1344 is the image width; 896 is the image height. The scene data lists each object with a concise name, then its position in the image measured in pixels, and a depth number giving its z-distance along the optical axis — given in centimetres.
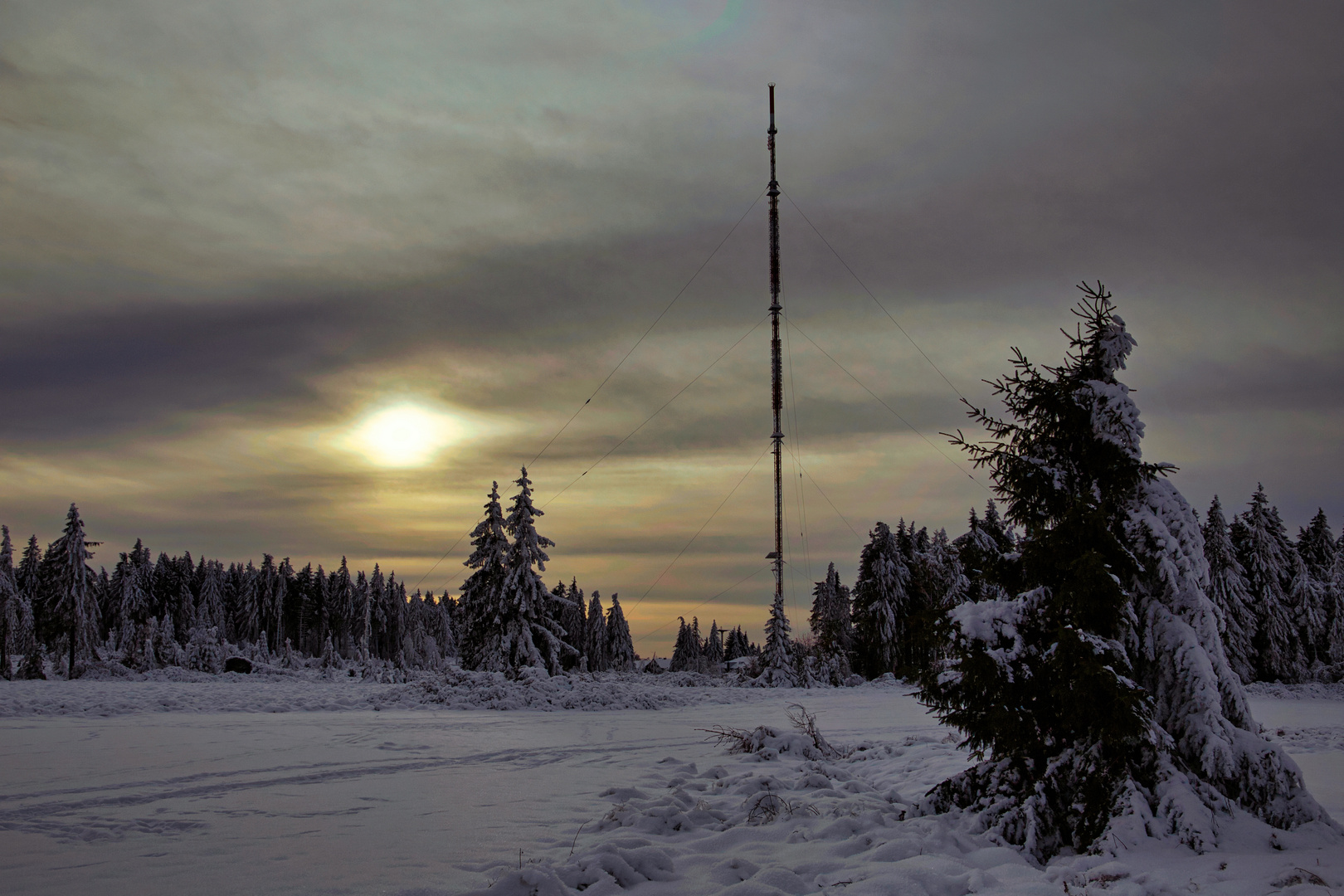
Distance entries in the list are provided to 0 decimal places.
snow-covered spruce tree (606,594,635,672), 9362
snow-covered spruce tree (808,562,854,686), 4369
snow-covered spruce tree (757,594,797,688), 3941
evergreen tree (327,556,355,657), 10575
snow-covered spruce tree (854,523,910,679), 5725
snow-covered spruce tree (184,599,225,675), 5509
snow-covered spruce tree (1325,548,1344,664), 4638
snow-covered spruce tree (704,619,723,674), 11985
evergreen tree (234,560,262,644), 9612
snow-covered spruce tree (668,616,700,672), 11675
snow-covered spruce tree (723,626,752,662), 12825
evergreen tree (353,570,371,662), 8726
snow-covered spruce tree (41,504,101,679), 5125
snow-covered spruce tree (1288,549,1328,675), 4725
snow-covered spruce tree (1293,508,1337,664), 4744
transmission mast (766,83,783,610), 3812
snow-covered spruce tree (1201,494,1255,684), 4550
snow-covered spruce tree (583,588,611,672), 8769
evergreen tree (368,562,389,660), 10006
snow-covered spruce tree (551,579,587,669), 8606
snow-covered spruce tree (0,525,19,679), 5553
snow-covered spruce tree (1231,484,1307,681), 4666
